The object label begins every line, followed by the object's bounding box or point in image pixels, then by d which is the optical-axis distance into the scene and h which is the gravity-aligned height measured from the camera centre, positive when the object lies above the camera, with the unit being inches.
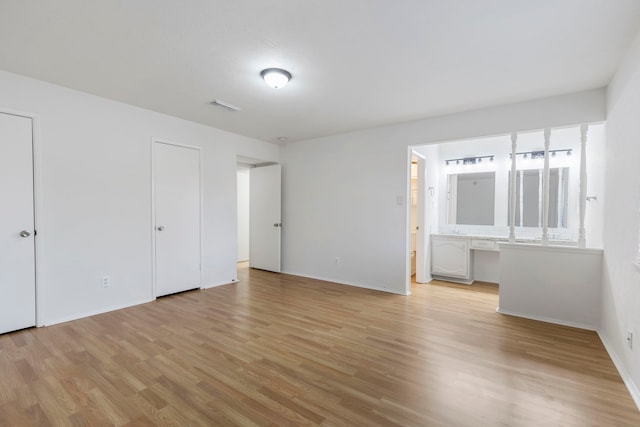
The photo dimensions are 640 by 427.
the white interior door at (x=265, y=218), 222.5 -7.4
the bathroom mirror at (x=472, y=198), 204.5 +8.0
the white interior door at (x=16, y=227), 109.7 -7.5
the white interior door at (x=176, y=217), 155.6 -5.2
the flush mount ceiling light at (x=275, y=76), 104.7 +47.6
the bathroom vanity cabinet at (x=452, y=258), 196.7 -33.6
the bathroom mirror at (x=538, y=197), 180.0 +7.9
